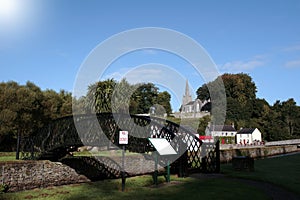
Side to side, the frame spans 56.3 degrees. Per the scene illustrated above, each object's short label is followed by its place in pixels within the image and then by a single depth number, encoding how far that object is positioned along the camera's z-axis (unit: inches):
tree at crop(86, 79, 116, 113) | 1622.8
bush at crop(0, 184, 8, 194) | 576.4
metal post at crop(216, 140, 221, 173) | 737.5
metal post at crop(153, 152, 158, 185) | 568.7
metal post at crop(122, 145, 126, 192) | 519.5
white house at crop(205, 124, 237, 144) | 2689.7
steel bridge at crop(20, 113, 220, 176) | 665.6
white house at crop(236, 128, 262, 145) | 2790.4
